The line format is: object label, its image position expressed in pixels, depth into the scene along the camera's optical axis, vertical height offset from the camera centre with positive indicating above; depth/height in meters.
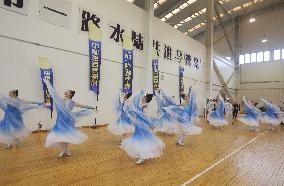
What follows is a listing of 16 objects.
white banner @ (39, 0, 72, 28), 9.04 +2.93
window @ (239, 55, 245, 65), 28.41 +3.89
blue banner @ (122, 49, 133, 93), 12.38 +1.12
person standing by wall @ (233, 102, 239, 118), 18.08 -1.03
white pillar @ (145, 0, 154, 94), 13.54 +2.75
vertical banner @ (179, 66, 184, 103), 17.42 +0.97
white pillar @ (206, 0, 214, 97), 20.14 +4.37
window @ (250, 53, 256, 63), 27.58 +3.99
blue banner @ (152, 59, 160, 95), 14.17 +1.21
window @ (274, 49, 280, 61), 25.97 +4.07
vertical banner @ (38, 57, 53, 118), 8.84 +0.71
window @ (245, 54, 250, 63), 28.03 +3.96
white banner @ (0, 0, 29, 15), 7.88 +2.71
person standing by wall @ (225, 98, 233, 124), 16.79 -1.05
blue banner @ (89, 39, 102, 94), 10.71 +1.30
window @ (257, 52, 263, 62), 27.11 +4.00
